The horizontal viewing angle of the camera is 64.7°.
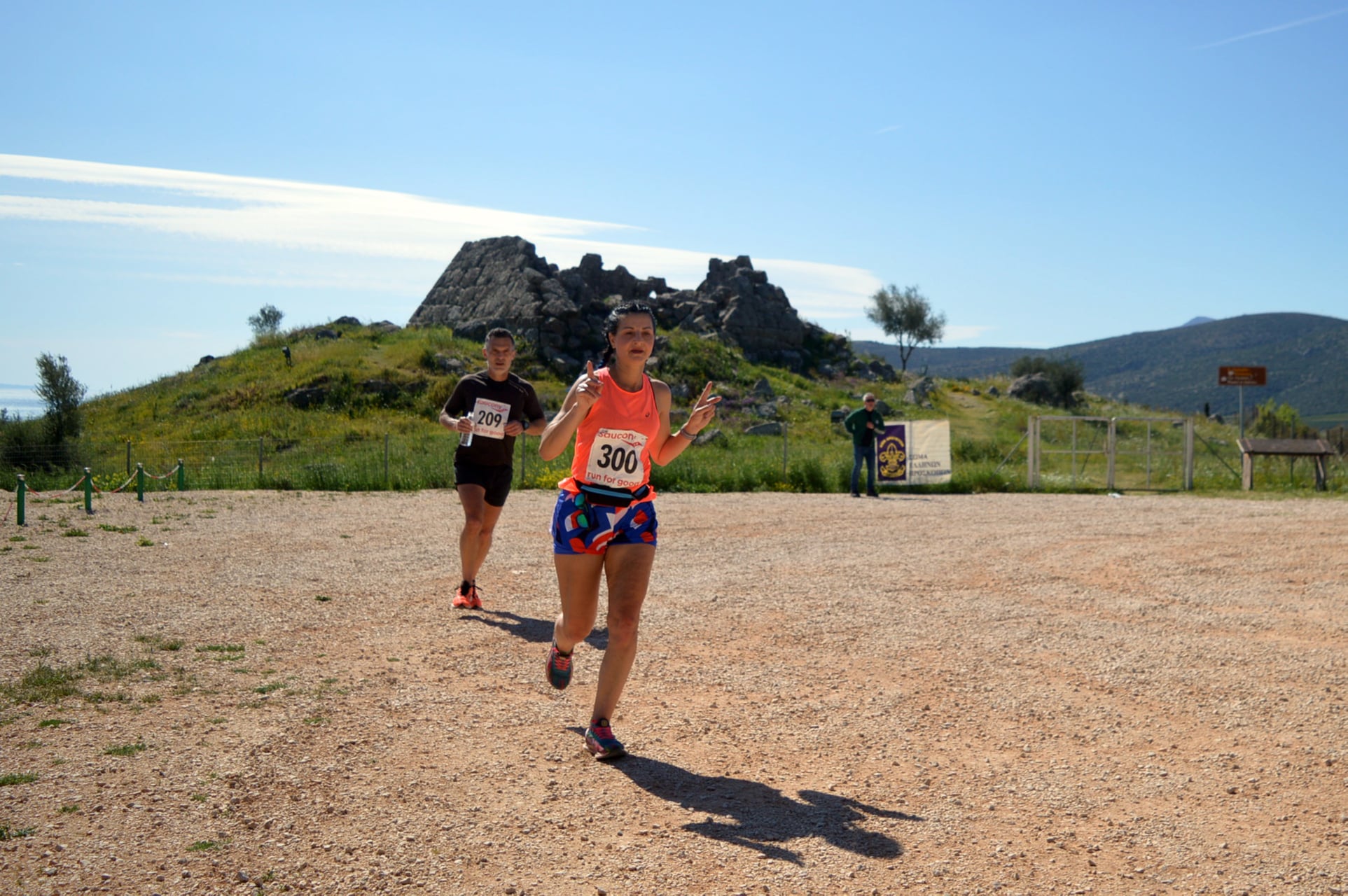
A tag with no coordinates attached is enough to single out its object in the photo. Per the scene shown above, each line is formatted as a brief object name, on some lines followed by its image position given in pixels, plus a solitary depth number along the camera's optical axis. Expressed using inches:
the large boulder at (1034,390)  2605.8
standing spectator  784.3
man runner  310.7
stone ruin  1830.7
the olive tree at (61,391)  1067.3
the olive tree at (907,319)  3331.7
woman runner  183.0
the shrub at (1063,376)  2672.2
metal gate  909.8
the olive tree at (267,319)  3031.5
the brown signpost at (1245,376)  1173.7
